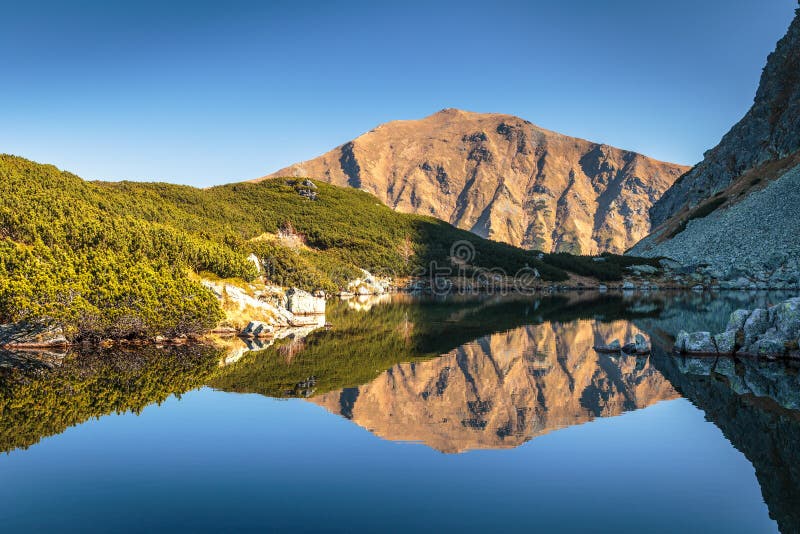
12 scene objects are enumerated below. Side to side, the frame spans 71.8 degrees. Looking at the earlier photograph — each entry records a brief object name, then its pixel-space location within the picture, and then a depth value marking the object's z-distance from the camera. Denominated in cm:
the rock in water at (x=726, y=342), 4431
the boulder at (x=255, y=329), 6062
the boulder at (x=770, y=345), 4191
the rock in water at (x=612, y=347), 5120
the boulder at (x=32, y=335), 4416
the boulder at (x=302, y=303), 8175
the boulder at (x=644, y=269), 17500
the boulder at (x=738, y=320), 4609
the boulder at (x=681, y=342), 4684
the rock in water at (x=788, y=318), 4194
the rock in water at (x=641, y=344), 4943
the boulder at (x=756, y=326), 4422
